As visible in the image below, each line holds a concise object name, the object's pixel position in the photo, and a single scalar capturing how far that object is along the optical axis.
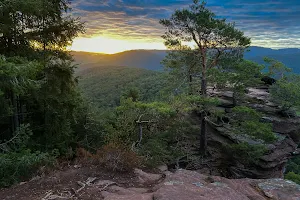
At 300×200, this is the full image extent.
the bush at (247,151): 14.03
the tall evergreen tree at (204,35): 14.12
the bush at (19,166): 6.84
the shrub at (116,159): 6.45
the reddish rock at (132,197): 5.01
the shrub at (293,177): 26.52
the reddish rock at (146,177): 6.38
